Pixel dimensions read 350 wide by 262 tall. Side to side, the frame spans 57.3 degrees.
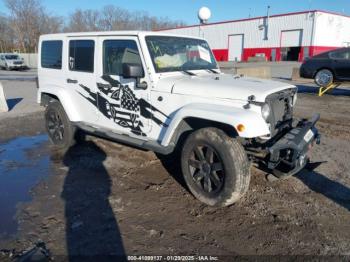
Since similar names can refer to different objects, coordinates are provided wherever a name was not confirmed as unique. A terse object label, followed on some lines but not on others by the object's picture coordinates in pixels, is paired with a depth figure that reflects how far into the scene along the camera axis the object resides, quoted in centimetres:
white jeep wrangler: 369
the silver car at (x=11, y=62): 3428
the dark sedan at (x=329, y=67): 1247
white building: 3600
